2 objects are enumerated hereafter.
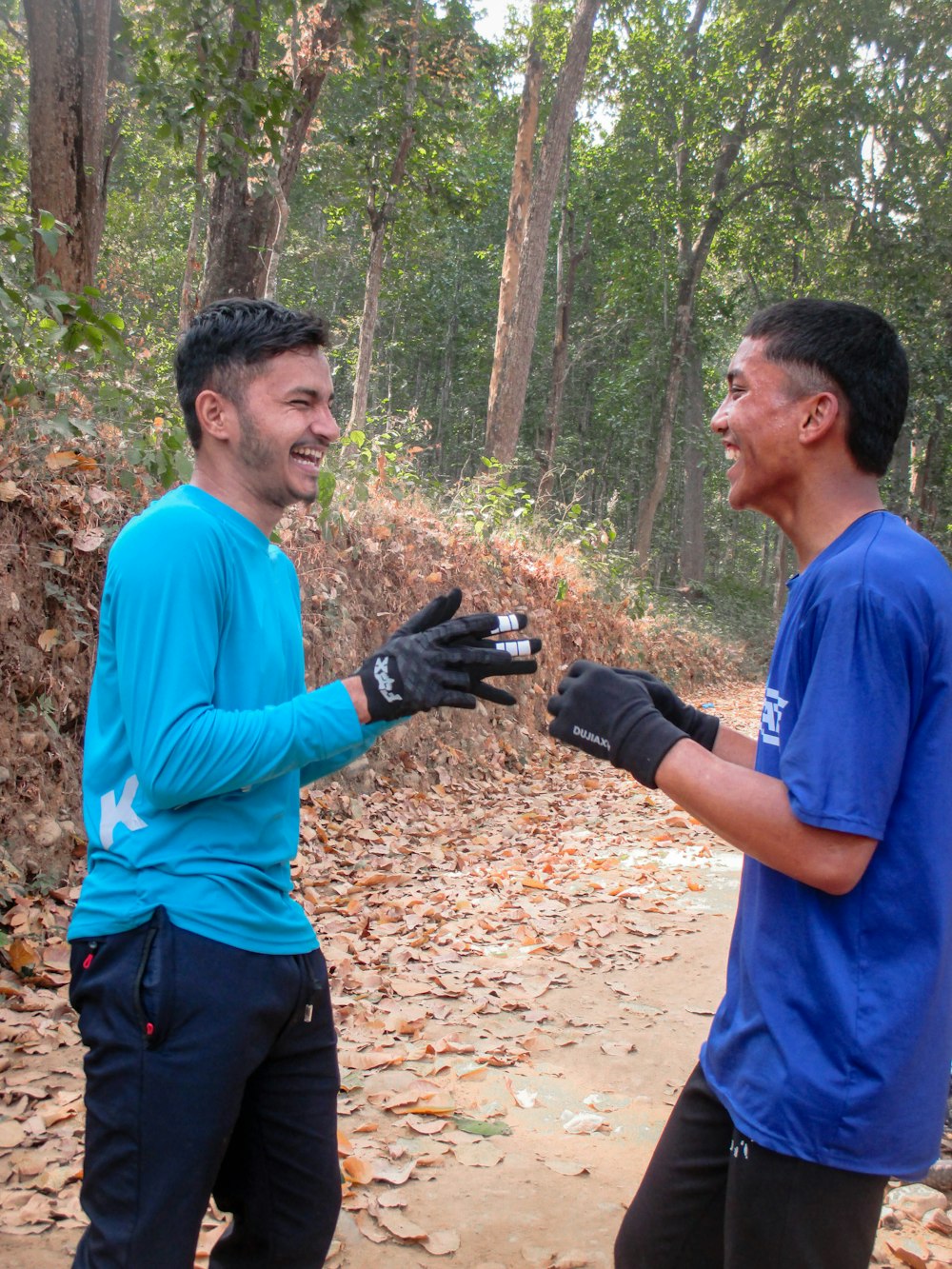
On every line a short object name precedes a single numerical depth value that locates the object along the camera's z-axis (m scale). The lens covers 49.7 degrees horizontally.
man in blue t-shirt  1.73
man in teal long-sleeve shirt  1.98
